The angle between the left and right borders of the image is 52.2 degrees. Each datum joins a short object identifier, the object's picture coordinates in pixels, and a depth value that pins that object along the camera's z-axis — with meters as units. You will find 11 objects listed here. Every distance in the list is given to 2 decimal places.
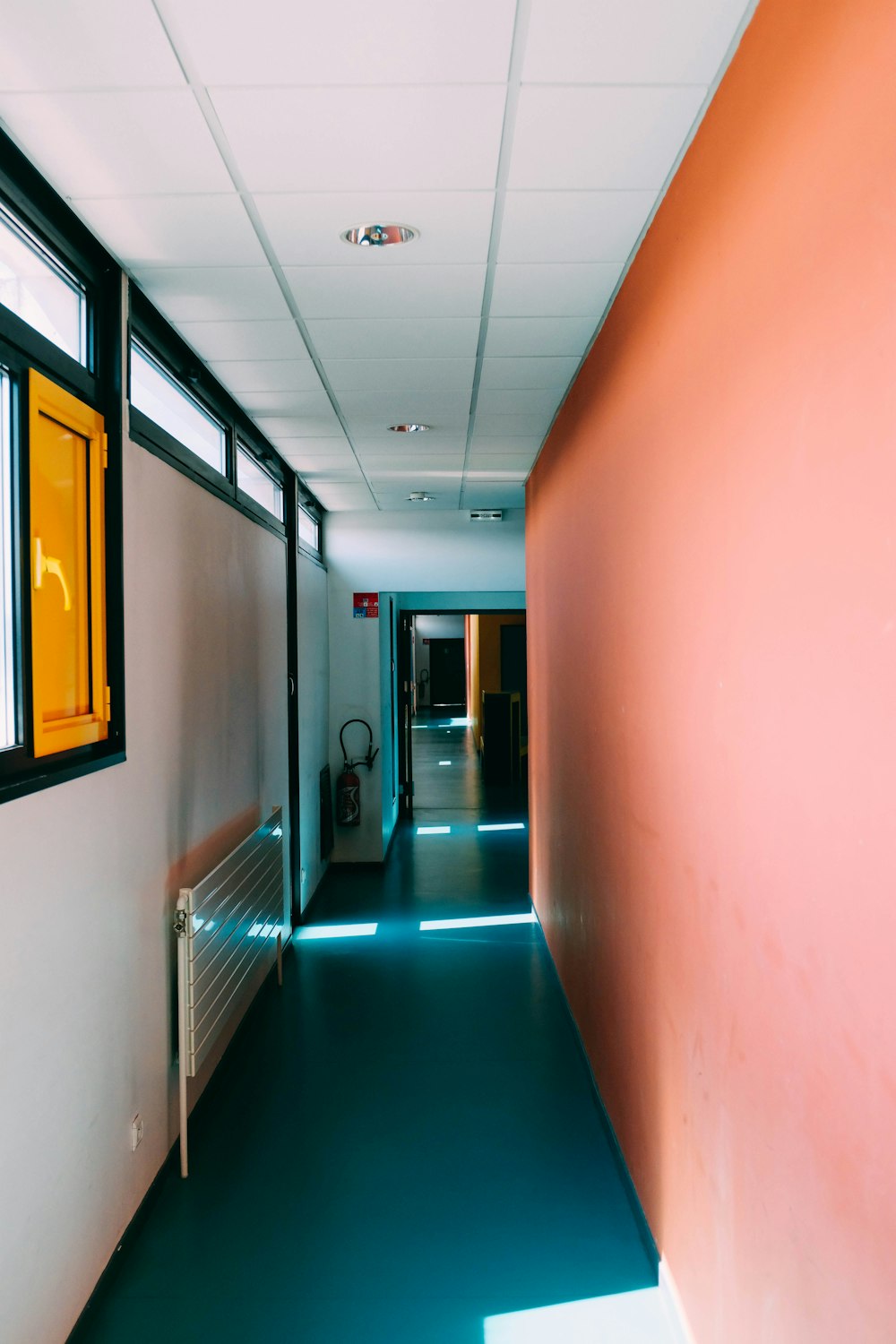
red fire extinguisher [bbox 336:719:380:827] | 7.29
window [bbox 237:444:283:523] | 4.52
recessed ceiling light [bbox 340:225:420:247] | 2.40
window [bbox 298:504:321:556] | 6.46
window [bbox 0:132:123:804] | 1.99
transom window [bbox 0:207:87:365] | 2.03
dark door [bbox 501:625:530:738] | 14.11
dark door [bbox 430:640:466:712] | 25.27
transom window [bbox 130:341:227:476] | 2.92
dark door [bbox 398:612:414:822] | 9.57
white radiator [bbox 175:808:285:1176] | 2.99
